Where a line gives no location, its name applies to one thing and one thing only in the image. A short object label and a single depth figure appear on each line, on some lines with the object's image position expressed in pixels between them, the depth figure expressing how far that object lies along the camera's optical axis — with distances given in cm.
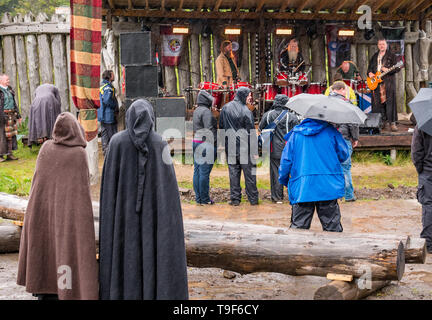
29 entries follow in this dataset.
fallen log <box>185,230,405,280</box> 502
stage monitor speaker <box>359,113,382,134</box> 1319
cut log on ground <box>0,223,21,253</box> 680
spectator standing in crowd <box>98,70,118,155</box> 1176
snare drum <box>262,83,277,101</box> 1327
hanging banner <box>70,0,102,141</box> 901
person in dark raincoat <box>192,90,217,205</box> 916
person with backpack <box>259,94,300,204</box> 916
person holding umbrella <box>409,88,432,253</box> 644
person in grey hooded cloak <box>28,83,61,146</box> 1252
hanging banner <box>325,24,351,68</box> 1492
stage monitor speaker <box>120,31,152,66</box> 942
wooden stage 1289
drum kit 1332
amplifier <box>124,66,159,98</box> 955
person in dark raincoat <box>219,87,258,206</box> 912
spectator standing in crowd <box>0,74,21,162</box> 1241
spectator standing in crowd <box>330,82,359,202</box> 828
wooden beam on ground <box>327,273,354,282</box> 500
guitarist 1432
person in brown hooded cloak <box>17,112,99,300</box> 433
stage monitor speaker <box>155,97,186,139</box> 1027
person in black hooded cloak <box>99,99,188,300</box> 411
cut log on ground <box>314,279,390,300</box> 488
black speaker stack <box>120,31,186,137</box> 943
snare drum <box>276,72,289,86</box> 1351
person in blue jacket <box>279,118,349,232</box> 587
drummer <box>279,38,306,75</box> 1469
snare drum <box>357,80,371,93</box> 1389
